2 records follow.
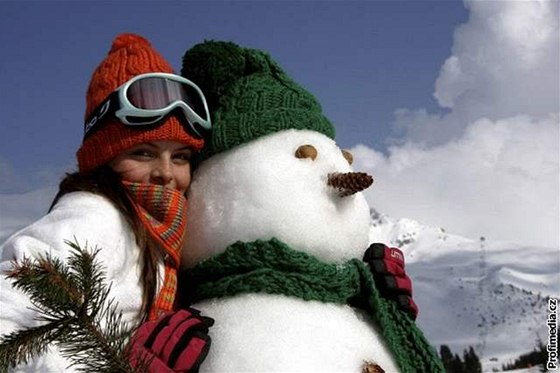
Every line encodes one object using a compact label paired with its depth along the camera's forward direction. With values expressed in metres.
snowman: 1.97
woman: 1.87
